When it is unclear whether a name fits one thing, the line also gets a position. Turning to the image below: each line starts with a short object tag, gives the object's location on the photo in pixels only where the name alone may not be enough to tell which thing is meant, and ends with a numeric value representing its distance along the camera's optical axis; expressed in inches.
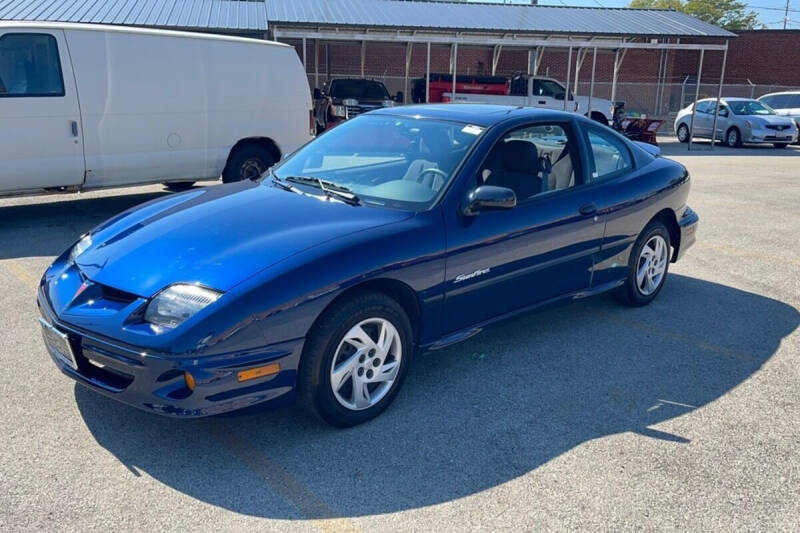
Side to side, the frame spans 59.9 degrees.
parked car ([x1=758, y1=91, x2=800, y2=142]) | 912.3
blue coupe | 121.3
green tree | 2824.8
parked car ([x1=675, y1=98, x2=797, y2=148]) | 843.4
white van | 292.4
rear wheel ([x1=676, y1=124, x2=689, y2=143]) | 901.7
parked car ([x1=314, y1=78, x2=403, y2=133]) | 743.4
